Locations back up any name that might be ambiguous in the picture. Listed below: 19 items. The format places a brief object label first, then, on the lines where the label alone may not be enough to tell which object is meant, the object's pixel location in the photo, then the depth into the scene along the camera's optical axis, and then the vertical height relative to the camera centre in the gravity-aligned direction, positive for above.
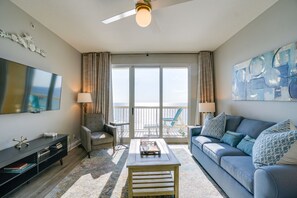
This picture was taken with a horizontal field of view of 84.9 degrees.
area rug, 2.10 -1.16
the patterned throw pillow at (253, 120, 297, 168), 1.44 -0.42
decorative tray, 2.25 -0.68
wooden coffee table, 1.89 -1.00
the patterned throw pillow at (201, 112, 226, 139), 3.00 -0.46
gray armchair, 3.34 -0.70
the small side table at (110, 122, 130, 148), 4.52 -0.91
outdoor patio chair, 4.78 -0.61
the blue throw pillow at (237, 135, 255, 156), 2.14 -0.58
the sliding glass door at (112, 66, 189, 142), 4.64 +0.31
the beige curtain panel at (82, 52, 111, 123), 4.47 +0.59
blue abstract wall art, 2.06 +0.40
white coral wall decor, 2.27 +0.97
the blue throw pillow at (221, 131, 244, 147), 2.51 -0.56
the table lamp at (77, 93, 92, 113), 4.09 +0.13
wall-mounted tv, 2.12 +0.23
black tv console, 1.93 -0.82
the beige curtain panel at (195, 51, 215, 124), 4.43 +0.67
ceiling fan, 1.76 +1.07
